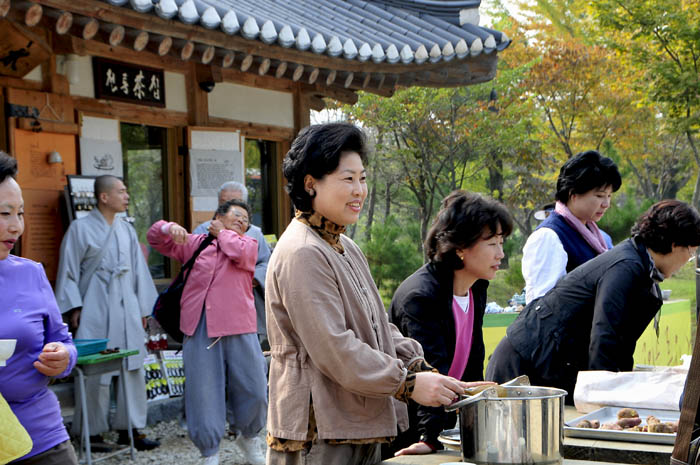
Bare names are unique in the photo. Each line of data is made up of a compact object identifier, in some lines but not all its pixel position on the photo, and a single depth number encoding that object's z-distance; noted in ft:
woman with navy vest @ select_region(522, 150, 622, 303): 13.15
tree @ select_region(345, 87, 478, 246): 52.54
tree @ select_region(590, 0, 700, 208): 41.47
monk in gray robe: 20.26
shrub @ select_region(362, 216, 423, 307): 51.93
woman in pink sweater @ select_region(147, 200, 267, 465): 19.07
